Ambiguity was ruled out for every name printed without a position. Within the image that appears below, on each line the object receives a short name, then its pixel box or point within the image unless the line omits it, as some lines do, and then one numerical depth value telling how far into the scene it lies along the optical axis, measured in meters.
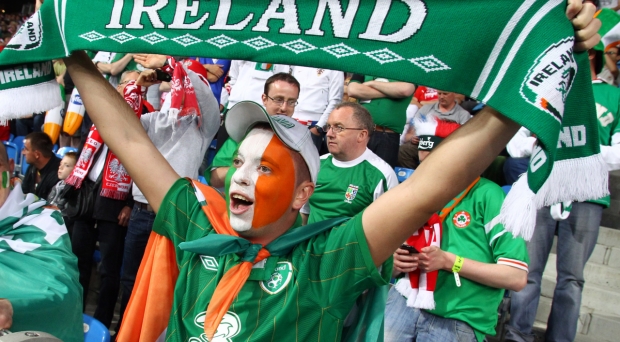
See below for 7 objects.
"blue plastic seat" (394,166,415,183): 5.41
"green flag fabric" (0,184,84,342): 2.89
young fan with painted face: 1.86
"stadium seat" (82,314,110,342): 3.14
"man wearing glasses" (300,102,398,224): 4.14
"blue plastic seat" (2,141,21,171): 7.92
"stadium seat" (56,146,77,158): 5.92
